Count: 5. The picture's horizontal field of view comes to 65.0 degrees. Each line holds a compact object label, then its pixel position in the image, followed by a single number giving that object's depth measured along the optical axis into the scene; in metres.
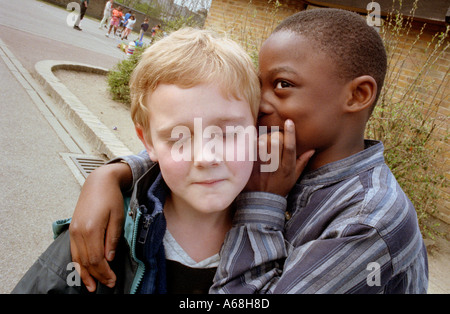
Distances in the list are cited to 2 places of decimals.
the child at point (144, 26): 23.14
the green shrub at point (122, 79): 6.64
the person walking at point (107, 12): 20.80
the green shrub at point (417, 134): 3.97
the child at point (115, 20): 20.25
